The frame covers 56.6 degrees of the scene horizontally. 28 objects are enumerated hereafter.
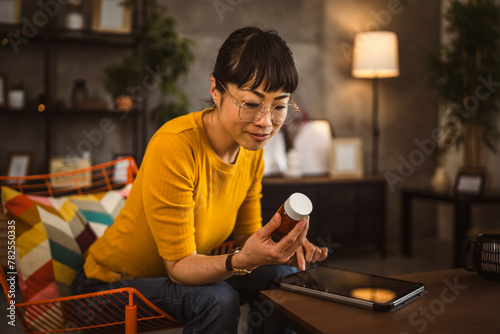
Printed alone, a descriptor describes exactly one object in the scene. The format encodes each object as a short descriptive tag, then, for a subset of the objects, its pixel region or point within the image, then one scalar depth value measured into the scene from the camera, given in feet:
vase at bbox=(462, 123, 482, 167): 12.05
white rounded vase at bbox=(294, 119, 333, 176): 12.39
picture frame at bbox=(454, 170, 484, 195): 10.79
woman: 3.85
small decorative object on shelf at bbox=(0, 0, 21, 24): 9.97
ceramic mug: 4.04
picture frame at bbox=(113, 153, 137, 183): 10.16
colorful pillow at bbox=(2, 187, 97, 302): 4.66
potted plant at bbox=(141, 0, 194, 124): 10.39
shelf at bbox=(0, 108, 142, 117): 9.90
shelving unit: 10.08
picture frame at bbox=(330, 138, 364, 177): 12.17
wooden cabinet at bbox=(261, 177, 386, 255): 10.79
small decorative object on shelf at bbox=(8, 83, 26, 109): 10.03
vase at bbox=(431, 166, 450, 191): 11.93
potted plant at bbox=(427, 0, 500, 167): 11.43
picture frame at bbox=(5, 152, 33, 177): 10.28
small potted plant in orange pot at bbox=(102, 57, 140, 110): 10.55
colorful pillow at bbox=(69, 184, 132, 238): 5.32
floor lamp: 11.82
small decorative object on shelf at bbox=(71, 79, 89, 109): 10.48
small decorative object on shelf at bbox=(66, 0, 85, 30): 10.26
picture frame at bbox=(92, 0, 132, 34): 10.59
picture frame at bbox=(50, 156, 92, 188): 10.04
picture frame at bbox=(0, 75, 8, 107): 10.11
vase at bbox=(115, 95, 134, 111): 10.48
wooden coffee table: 3.04
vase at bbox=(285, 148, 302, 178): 11.46
